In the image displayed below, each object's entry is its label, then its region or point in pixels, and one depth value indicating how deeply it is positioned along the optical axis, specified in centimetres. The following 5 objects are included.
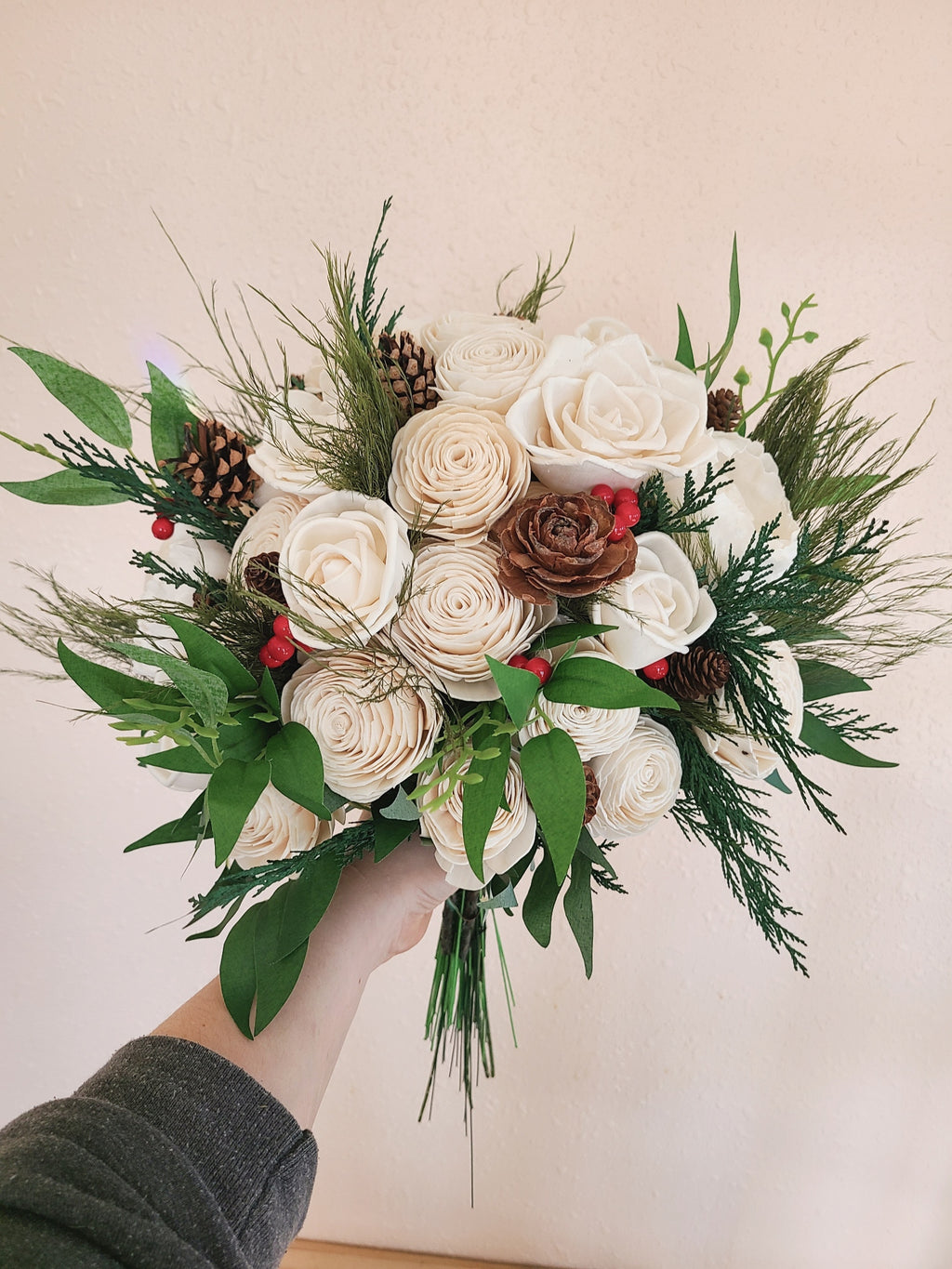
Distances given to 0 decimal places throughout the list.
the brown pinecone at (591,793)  54
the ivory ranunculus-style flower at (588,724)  52
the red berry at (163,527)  58
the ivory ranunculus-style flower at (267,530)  54
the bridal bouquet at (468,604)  48
